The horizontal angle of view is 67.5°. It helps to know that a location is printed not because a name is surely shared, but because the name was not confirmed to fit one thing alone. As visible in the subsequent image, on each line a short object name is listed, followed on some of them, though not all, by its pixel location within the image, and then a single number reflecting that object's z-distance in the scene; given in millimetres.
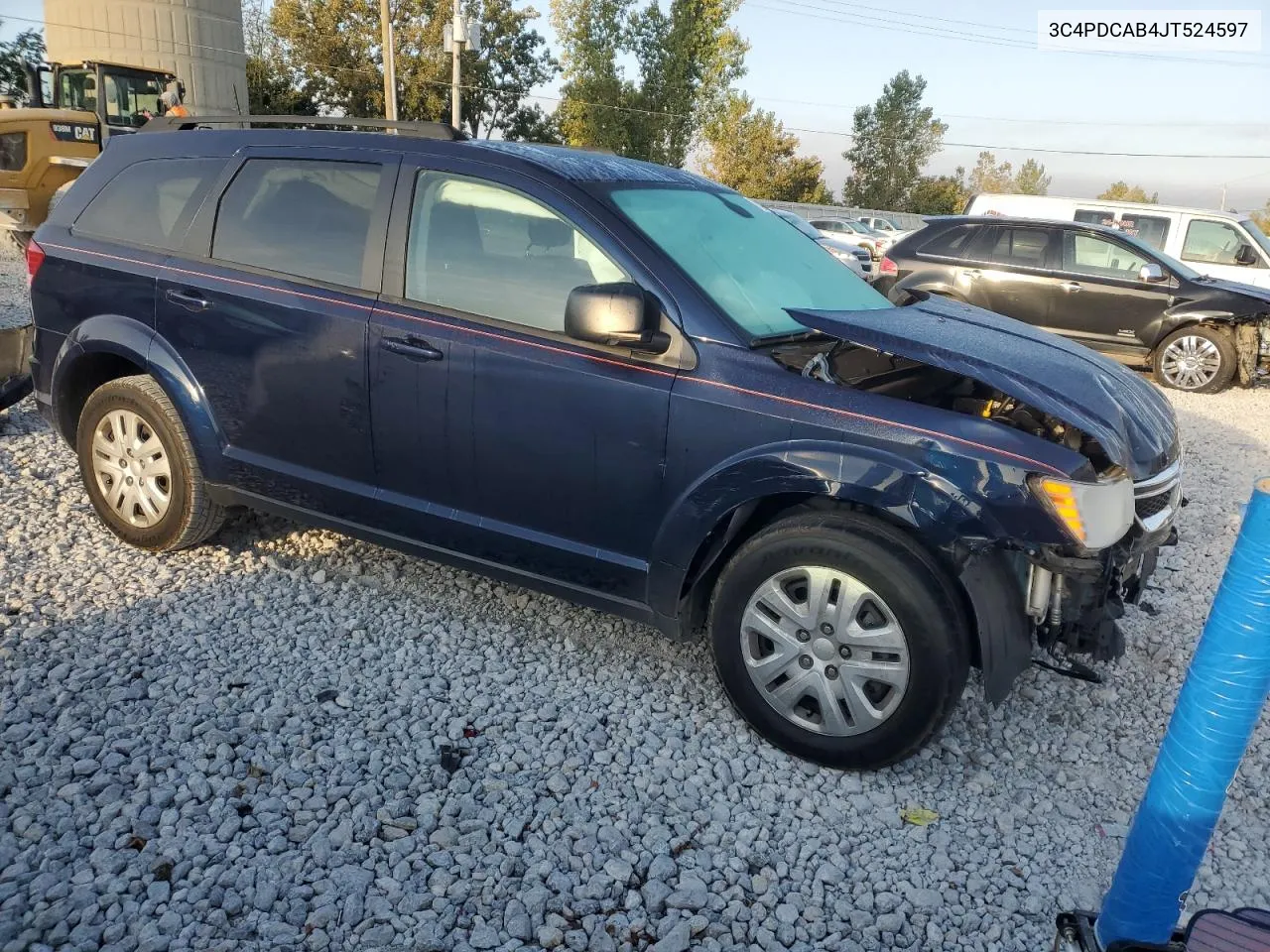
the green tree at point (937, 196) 55531
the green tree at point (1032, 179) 88862
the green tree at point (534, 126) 45531
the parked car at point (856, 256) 17844
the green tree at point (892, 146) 60281
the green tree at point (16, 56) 33156
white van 12523
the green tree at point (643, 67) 42656
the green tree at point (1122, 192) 84806
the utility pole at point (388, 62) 27578
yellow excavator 13922
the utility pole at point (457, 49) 22828
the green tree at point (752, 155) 44281
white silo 30344
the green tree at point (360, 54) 38469
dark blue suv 2906
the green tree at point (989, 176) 85625
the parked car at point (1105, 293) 10086
